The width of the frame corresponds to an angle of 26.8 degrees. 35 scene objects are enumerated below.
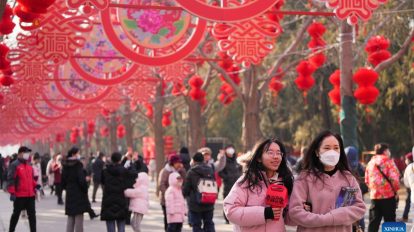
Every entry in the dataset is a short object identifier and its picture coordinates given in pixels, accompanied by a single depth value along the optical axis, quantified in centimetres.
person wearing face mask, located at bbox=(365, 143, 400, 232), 1370
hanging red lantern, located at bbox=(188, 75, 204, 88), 2413
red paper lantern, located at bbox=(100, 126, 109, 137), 6120
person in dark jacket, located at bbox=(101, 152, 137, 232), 1284
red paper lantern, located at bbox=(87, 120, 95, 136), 5579
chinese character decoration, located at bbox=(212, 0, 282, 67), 1437
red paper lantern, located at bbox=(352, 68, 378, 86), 1605
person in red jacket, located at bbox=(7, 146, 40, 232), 1453
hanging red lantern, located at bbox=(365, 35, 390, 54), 1691
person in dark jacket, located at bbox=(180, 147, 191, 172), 1764
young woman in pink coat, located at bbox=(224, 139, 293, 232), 661
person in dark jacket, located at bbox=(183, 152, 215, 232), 1311
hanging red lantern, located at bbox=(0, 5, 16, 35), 1244
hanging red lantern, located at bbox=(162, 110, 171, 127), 4025
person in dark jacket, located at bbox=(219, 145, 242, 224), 1856
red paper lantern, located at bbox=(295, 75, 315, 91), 2044
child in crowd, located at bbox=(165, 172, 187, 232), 1359
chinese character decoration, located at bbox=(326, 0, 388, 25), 1117
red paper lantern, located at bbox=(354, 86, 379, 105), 1602
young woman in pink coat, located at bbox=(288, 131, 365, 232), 651
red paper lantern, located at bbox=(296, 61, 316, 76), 2041
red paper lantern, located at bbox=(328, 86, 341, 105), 1814
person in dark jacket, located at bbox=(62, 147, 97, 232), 1357
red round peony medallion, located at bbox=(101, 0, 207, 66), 1392
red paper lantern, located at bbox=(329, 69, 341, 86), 1822
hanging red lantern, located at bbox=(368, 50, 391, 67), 1695
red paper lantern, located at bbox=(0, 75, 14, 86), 1795
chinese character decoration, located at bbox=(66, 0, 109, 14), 1076
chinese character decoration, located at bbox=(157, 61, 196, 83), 1938
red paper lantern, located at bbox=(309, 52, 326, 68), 2031
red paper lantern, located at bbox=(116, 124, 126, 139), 5644
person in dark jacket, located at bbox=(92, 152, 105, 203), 2559
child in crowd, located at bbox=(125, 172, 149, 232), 1402
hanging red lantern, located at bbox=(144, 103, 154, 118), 3575
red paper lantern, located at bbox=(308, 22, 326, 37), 1906
